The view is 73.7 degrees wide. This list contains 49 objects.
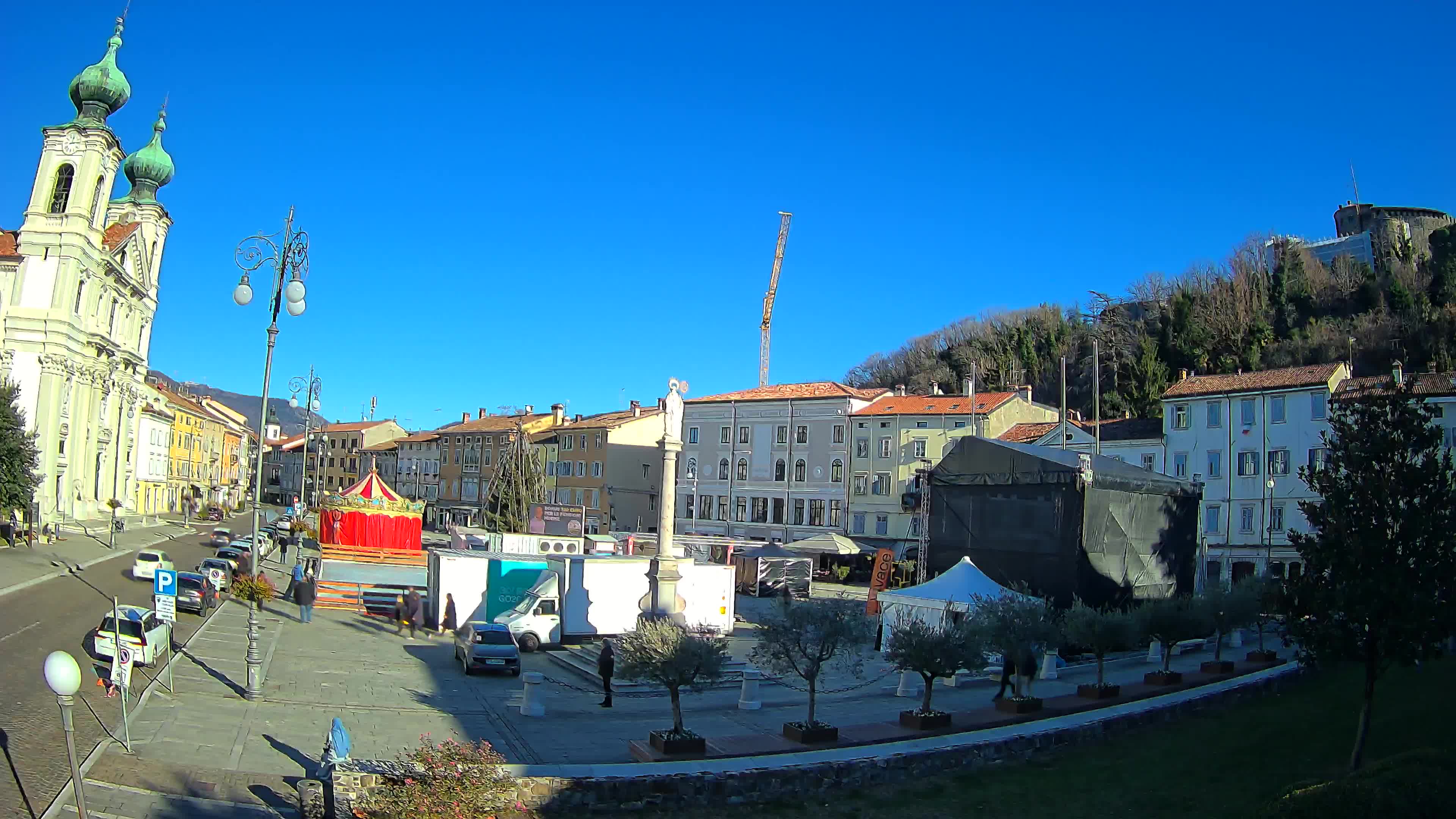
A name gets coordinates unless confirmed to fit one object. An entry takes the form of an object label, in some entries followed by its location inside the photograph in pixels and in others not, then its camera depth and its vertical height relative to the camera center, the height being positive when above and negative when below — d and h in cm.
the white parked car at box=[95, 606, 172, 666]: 1902 -315
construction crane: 11238 +2360
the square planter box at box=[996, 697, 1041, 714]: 1783 -358
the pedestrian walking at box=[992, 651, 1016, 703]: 1898 -315
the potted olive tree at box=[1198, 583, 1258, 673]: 2338 -219
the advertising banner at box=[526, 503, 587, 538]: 4609 -129
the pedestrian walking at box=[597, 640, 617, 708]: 1942 -343
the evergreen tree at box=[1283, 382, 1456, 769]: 1404 -37
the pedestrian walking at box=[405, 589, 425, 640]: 2838 -354
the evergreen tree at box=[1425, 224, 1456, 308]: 6344 +1759
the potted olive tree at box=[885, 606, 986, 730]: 1631 -245
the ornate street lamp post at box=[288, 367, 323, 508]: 4447 +371
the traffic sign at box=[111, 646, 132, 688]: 1479 -298
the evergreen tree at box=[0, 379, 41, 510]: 3934 +58
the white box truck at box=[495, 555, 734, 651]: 2738 -303
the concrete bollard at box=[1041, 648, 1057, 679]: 2372 -373
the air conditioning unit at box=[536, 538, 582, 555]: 3766 -205
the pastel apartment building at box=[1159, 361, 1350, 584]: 4531 +331
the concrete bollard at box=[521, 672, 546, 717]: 1839 -390
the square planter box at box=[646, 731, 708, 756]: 1409 -358
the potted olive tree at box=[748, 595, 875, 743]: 1588 -215
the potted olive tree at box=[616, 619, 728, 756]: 1466 -244
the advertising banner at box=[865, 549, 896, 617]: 3862 -267
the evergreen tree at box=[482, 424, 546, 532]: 5447 +26
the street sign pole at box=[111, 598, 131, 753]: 1398 -305
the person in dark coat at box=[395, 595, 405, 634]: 2881 -374
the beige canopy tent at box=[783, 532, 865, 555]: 4988 -216
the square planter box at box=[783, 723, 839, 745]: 1496 -356
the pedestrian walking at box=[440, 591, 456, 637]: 2858 -377
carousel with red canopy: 4131 -139
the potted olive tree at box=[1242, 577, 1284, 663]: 2298 -232
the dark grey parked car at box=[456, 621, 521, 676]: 2258 -374
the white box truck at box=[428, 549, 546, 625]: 2873 -267
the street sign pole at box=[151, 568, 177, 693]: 1808 -214
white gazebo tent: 2516 -227
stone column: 2261 -10
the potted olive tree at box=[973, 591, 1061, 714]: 1786 -227
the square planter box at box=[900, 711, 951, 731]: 1620 -357
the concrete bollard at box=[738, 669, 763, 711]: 1948 -388
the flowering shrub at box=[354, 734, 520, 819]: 1020 -319
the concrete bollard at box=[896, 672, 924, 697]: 2112 -391
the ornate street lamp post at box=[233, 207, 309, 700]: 1831 +365
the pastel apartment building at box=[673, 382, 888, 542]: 6266 +268
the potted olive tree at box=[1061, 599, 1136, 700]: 1977 -243
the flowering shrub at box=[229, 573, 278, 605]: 3102 -352
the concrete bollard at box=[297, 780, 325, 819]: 1187 -386
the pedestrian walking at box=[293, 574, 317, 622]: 2897 -343
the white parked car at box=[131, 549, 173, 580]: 3419 -303
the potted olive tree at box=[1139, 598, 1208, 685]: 2142 -236
